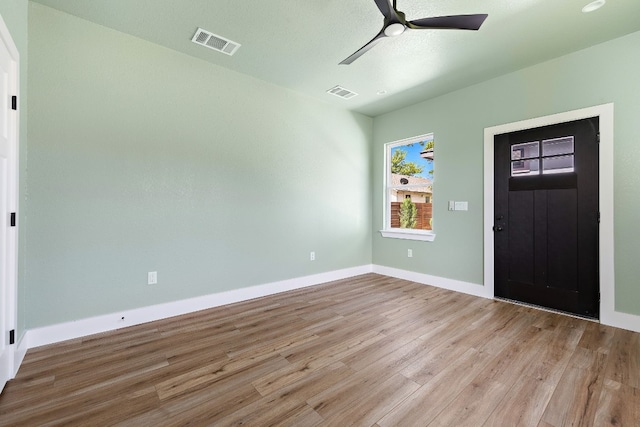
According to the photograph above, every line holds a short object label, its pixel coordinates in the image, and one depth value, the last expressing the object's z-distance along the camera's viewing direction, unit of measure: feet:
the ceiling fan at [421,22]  6.25
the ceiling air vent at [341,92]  12.42
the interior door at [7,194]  5.44
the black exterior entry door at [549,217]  9.18
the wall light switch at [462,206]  12.25
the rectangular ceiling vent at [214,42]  8.55
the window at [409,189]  14.01
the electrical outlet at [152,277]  9.06
